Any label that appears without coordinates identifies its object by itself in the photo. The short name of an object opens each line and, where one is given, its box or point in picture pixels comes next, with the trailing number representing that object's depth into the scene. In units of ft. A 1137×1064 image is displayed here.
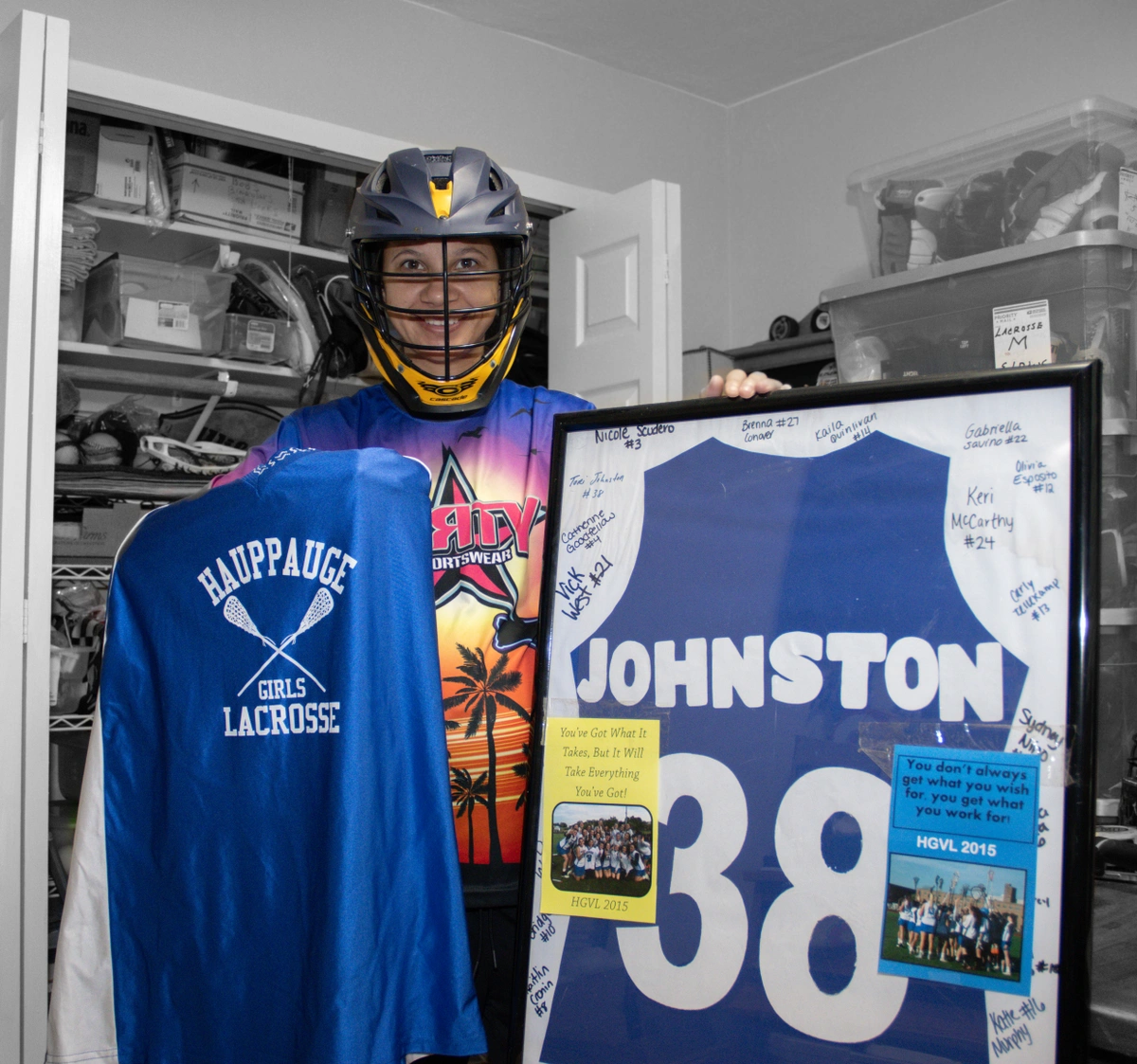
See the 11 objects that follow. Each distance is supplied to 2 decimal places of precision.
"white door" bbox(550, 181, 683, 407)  9.46
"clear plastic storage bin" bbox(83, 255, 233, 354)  9.64
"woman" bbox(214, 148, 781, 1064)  4.35
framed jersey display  3.05
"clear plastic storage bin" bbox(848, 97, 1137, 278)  7.30
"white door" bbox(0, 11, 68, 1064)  6.68
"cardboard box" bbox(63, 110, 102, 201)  9.41
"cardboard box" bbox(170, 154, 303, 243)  10.16
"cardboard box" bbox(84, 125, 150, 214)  9.63
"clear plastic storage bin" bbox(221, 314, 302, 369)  10.25
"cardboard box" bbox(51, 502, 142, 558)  8.84
